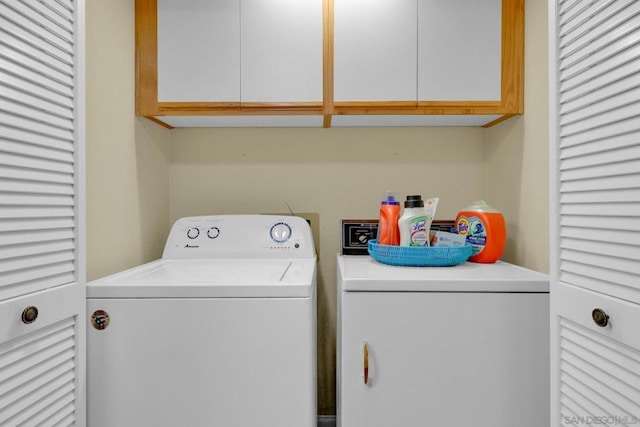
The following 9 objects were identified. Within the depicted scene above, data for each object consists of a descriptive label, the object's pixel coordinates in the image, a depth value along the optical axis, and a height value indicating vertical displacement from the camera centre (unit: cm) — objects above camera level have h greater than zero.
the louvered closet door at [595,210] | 74 -1
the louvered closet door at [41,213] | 79 -1
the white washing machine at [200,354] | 104 -41
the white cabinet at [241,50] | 152 +64
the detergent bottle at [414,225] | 141 -7
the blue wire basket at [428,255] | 131 -17
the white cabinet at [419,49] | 151 +64
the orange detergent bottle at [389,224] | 148 -7
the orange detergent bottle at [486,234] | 144 -10
